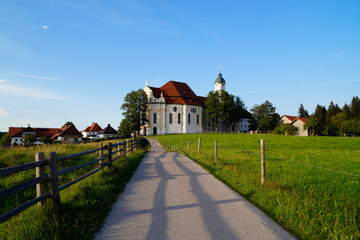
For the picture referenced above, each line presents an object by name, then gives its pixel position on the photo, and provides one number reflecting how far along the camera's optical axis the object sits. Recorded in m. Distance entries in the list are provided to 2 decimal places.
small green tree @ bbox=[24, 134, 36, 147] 48.59
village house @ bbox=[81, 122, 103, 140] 99.54
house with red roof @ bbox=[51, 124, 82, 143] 73.38
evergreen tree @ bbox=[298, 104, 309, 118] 126.81
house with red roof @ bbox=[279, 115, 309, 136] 67.43
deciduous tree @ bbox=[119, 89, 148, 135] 58.62
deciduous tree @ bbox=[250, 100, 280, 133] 79.00
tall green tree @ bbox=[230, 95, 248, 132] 71.00
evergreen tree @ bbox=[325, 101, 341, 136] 90.94
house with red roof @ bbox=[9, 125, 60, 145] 76.69
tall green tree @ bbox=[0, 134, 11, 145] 75.69
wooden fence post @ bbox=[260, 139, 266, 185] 6.34
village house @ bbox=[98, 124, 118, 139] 88.86
